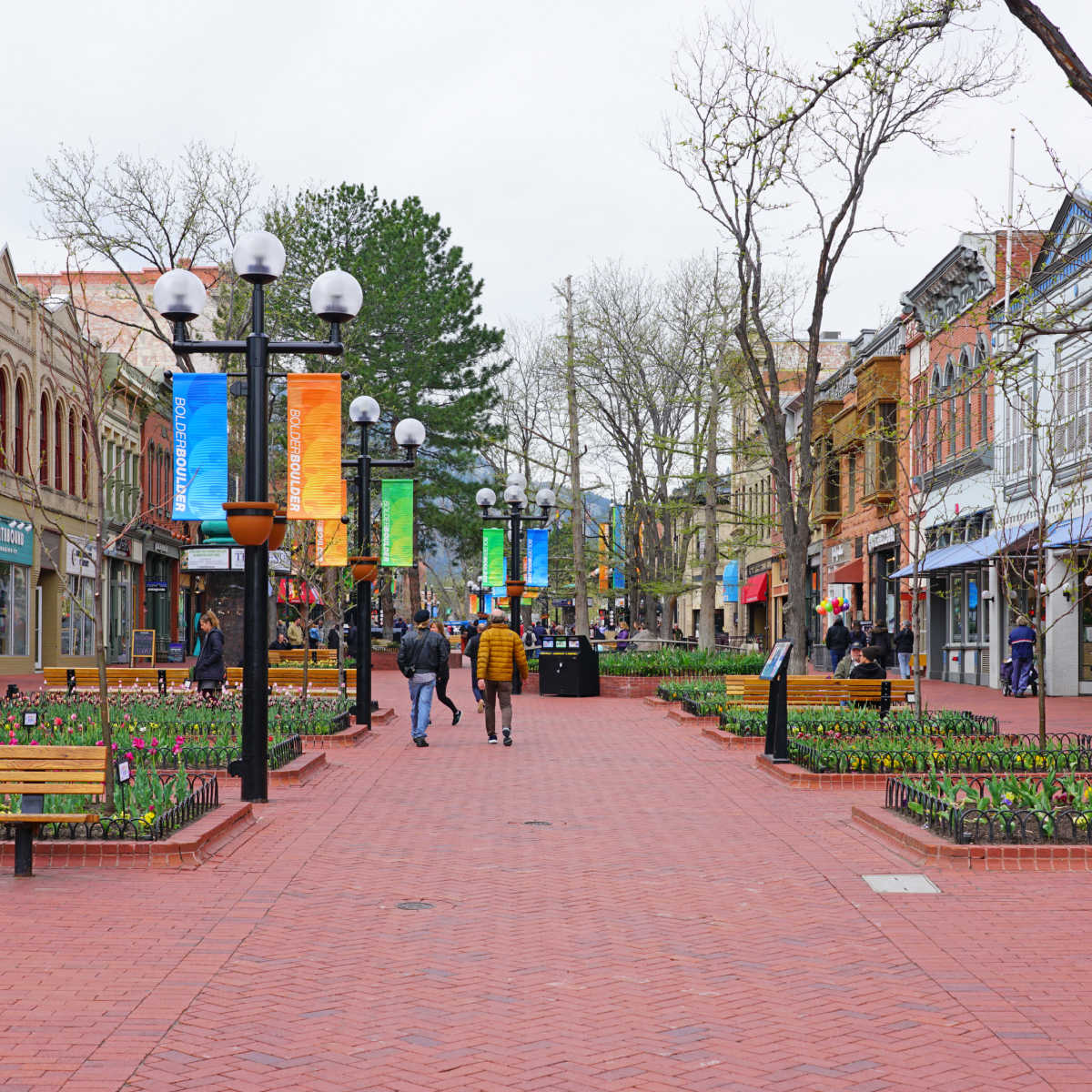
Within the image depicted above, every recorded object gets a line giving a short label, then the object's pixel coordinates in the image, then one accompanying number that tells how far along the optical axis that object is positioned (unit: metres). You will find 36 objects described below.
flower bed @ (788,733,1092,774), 14.05
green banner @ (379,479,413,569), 24.78
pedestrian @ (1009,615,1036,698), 28.28
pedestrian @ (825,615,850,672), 35.41
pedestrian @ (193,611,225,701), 22.59
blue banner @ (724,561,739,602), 79.00
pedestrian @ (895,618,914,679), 35.59
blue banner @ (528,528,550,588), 36.66
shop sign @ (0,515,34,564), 37.78
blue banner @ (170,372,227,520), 13.57
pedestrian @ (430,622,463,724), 21.80
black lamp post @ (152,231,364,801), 13.12
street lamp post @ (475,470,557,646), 33.66
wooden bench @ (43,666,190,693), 25.78
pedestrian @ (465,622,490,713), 26.20
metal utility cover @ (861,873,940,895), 9.09
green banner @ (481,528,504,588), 36.84
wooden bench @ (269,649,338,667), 36.47
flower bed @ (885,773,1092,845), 10.14
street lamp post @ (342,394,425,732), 21.81
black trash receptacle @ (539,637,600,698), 31.17
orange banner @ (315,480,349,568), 25.11
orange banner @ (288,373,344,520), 15.44
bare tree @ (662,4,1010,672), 21.00
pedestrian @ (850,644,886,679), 21.53
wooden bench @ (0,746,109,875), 9.20
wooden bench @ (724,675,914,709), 20.94
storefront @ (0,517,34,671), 37.84
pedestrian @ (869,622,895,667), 31.72
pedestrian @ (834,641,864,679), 25.00
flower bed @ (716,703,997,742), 17.21
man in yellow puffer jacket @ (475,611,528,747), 19.98
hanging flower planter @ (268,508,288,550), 13.79
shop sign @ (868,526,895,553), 43.25
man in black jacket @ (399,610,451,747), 19.59
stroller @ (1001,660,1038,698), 29.06
